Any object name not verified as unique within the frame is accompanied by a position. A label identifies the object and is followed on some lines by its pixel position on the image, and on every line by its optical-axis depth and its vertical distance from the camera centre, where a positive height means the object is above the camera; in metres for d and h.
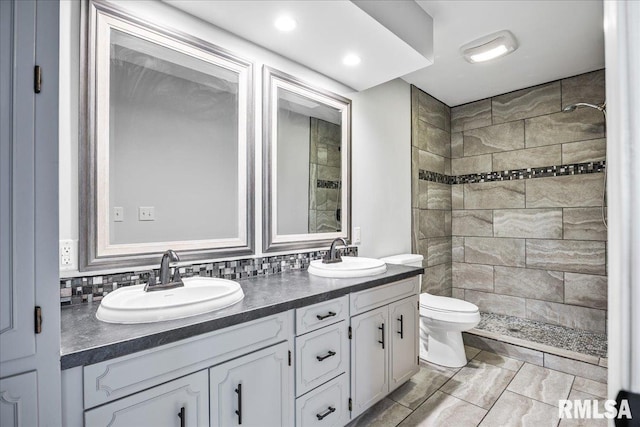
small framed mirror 2.01 +0.35
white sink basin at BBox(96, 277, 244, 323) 1.09 -0.34
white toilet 2.44 -0.89
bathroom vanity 0.96 -0.56
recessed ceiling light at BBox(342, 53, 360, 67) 2.04 +1.02
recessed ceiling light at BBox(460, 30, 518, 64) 2.32 +1.28
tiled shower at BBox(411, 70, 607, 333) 2.95 +0.13
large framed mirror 1.38 +0.35
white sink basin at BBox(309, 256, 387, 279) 1.85 -0.34
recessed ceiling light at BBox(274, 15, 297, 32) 1.68 +1.04
